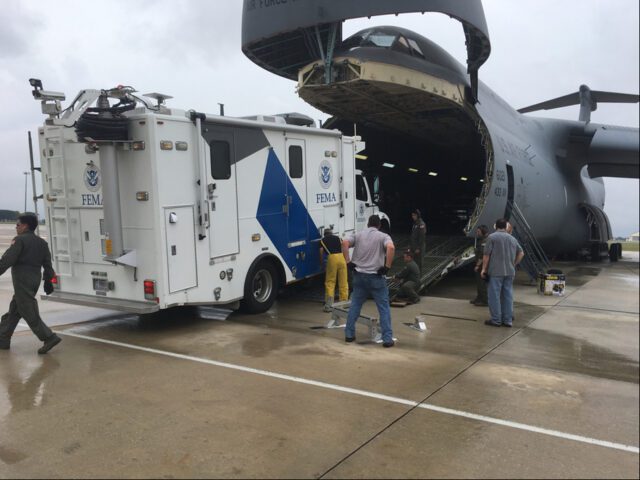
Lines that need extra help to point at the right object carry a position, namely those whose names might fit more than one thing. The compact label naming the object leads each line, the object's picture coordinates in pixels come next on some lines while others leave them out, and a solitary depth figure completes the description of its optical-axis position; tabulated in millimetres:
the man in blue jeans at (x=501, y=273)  8484
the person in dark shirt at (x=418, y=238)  11469
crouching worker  10289
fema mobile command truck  7363
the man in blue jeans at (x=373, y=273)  7211
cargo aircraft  9891
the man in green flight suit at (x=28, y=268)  6777
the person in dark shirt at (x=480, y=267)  10203
